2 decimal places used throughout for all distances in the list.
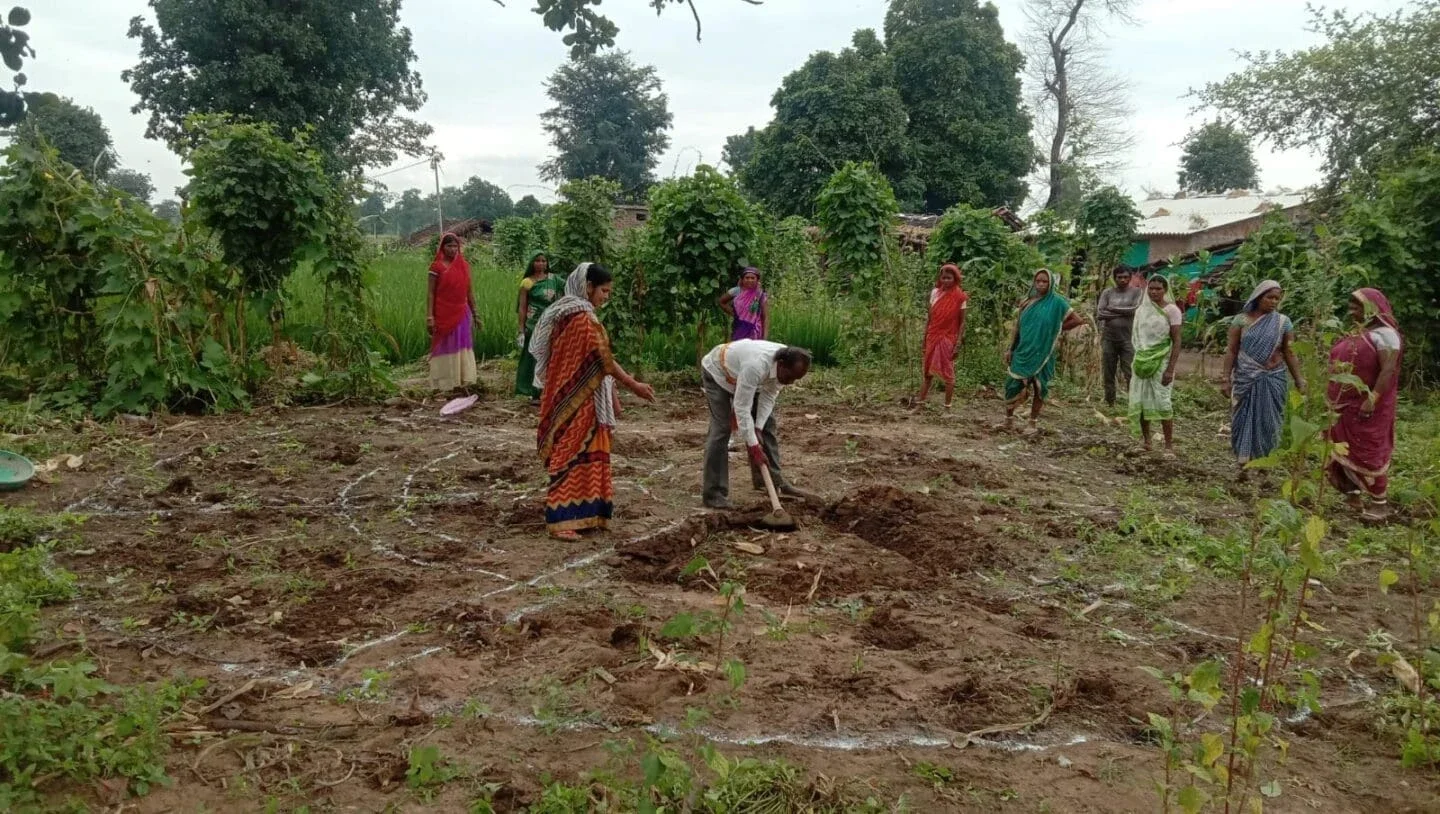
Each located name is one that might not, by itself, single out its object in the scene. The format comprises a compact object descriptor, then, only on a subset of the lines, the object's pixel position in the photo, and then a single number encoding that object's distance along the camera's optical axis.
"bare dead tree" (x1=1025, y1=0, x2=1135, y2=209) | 30.00
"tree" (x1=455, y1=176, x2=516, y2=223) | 57.84
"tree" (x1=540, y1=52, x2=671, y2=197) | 40.28
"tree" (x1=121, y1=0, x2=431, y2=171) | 23.44
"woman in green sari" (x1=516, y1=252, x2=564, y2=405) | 9.09
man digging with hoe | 5.41
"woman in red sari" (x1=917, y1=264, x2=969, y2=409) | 9.69
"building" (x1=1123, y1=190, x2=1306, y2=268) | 26.44
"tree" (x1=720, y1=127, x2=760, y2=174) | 47.28
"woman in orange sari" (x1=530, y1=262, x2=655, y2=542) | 5.38
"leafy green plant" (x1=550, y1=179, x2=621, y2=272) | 10.33
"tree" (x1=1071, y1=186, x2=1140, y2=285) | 16.83
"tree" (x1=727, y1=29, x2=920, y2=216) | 26.73
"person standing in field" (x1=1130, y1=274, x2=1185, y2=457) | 7.73
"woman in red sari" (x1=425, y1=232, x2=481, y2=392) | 9.41
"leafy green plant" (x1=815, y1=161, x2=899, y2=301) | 12.42
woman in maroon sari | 6.03
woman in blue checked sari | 6.56
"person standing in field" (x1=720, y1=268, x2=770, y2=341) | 9.25
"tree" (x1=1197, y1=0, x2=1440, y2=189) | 15.42
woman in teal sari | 8.46
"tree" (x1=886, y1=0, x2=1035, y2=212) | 28.06
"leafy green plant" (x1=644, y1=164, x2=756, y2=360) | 10.36
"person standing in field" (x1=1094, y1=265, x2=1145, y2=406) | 10.29
